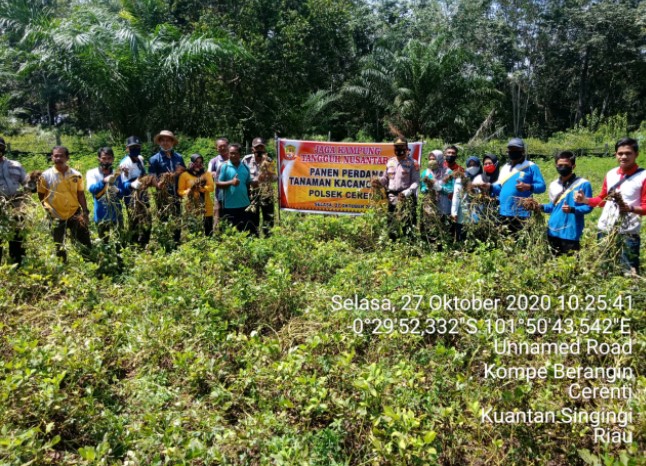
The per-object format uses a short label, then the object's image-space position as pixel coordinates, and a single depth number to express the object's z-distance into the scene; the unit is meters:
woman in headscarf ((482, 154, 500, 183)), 5.42
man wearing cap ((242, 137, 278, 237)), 5.91
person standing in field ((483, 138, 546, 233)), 4.89
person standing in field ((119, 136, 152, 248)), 5.39
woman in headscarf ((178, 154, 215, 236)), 5.49
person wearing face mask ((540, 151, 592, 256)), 4.44
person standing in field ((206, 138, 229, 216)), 5.82
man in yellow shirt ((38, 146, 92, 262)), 4.91
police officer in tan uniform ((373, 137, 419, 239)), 5.66
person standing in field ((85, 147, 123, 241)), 5.25
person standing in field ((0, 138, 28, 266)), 4.58
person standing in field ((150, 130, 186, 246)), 5.49
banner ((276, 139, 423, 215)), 6.41
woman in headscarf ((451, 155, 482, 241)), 5.28
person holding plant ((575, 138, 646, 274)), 4.00
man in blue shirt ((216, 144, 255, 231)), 5.70
